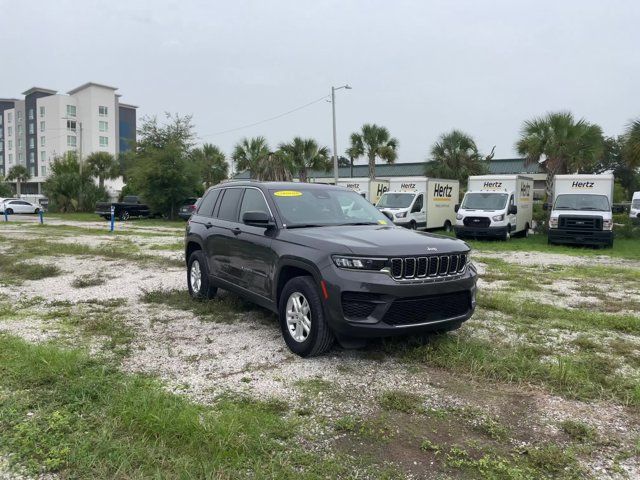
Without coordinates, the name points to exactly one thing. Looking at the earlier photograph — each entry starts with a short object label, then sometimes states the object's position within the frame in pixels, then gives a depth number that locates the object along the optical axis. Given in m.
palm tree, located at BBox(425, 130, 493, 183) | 33.25
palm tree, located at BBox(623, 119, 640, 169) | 20.27
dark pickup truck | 33.53
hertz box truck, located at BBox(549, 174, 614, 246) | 16.95
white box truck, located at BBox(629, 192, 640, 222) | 30.30
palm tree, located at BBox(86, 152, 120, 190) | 51.22
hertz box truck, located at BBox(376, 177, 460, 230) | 21.98
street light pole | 31.20
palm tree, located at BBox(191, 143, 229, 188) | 44.12
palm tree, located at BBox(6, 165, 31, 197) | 77.88
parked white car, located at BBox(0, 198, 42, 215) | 44.22
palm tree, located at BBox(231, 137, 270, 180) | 41.81
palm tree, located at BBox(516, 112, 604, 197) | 24.38
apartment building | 81.63
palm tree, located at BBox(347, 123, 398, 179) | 38.44
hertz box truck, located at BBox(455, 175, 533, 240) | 19.06
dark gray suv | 4.69
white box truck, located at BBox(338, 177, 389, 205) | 25.68
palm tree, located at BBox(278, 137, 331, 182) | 39.47
